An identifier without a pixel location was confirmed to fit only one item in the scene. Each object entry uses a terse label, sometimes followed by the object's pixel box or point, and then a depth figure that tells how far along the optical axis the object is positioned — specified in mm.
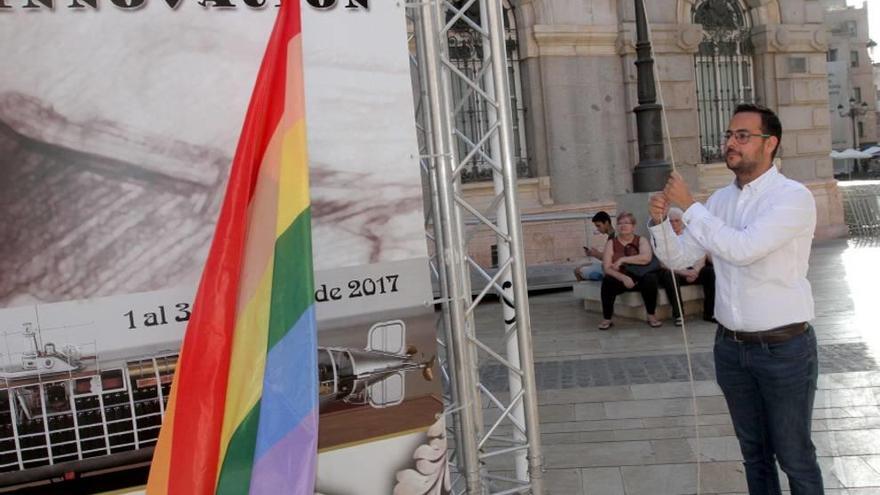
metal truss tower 3375
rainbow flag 2473
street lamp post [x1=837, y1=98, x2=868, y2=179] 49669
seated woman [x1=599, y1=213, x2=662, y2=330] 8750
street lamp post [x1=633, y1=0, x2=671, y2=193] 10422
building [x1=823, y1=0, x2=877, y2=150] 51688
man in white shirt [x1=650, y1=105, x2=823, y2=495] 3137
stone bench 9031
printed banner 2664
